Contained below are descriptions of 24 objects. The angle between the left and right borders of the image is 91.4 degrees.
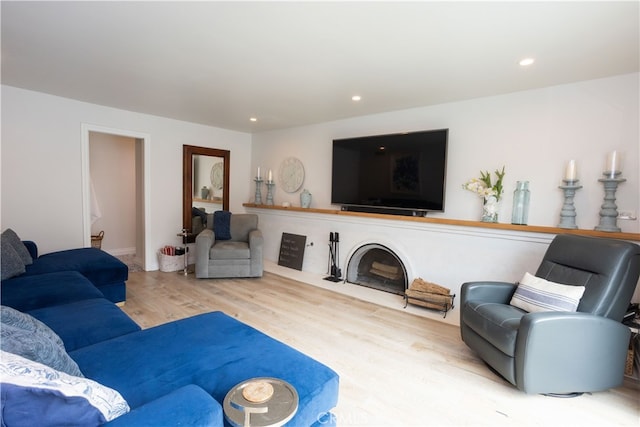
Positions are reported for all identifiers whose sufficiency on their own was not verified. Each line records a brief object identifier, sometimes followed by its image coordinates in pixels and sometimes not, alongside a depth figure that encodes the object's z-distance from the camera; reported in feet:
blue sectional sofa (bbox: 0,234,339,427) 2.79
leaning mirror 16.50
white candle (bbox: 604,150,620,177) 8.34
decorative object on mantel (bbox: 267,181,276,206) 17.98
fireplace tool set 14.60
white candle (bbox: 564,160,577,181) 8.97
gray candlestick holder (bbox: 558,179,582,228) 9.01
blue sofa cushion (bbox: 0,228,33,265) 9.32
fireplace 13.36
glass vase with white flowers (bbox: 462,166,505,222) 10.30
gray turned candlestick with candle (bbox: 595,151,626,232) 8.34
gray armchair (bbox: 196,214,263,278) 13.91
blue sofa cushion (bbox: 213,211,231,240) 15.42
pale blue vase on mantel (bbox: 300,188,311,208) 16.03
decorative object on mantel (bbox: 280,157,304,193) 16.72
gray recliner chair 6.21
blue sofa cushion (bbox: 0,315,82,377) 3.31
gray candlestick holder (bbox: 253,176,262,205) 18.40
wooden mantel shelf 8.13
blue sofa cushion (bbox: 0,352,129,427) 2.61
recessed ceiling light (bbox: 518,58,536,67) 7.73
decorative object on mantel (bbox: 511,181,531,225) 9.91
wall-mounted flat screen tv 11.60
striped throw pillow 6.91
